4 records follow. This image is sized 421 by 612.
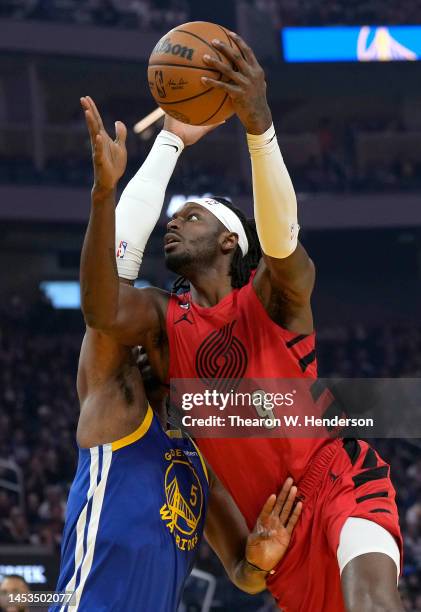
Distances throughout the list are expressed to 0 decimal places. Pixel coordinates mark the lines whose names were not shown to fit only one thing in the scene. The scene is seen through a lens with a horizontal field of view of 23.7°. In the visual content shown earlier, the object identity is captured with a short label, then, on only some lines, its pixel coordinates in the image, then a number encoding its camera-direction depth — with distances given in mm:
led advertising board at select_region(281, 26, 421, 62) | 22672
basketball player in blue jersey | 3844
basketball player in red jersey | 3766
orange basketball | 3906
